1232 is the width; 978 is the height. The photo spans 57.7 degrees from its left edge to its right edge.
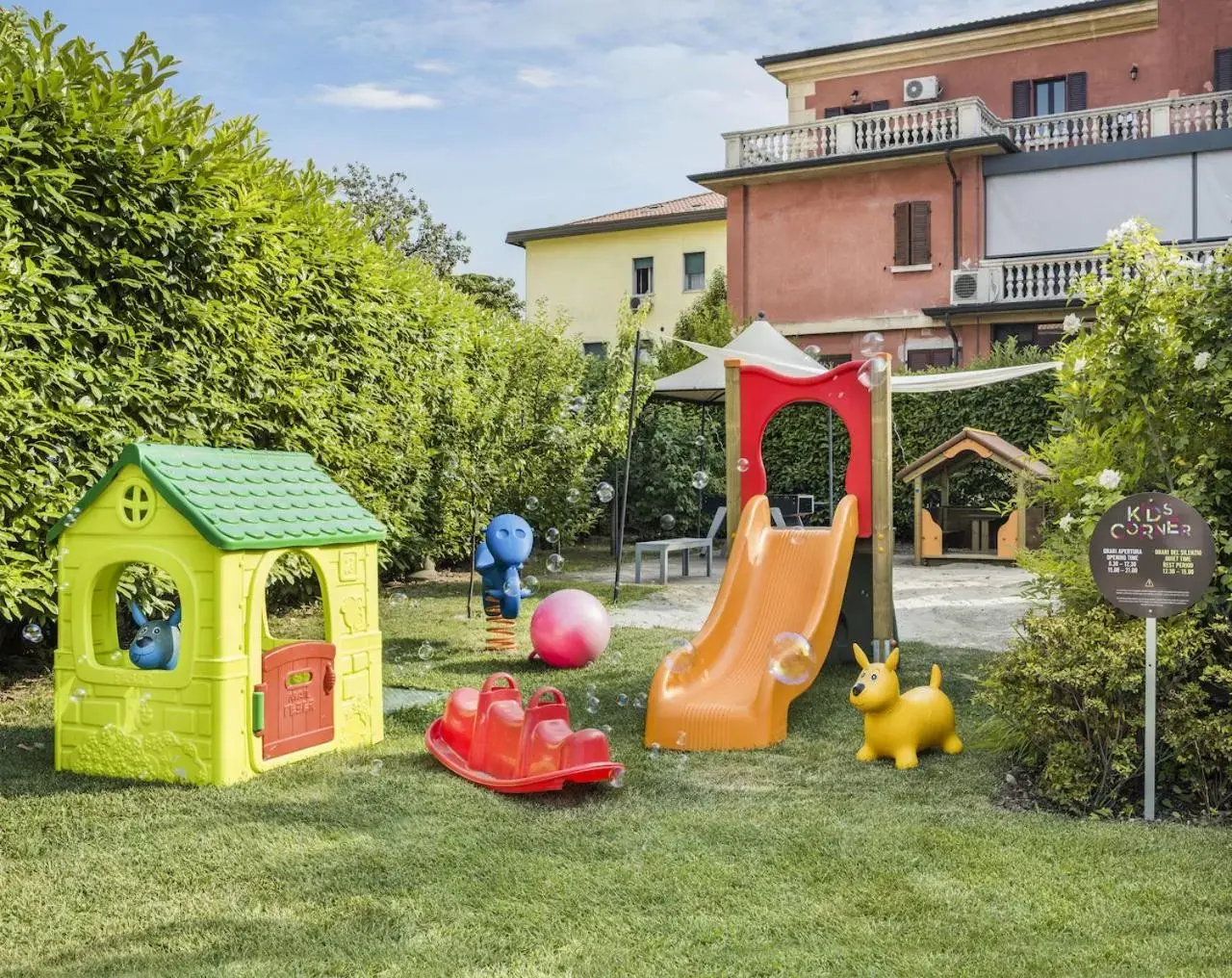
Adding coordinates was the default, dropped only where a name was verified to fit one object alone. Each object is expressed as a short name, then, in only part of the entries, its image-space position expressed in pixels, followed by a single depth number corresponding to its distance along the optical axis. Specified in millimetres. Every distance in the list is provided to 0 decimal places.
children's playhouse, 4750
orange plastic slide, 5582
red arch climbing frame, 7371
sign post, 4363
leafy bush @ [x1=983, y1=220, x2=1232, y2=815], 4488
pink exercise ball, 7422
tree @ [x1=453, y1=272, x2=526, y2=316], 34609
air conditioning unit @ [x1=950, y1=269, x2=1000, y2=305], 21156
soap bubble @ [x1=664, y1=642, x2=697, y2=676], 5906
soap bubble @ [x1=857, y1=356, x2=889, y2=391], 7058
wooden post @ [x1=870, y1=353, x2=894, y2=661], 7078
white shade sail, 11828
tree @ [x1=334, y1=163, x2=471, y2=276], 34750
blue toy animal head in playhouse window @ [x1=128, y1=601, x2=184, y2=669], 5578
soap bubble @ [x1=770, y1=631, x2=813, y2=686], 5684
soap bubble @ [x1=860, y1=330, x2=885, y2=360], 7601
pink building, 20906
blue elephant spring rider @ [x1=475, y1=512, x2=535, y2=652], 8094
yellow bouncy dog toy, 5188
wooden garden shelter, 13781
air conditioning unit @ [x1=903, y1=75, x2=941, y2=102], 23688
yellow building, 30469
